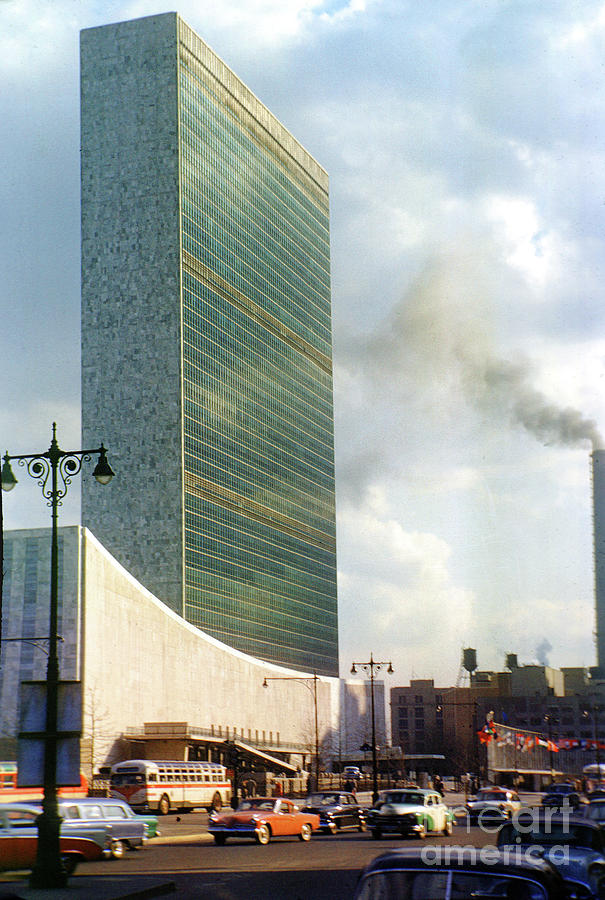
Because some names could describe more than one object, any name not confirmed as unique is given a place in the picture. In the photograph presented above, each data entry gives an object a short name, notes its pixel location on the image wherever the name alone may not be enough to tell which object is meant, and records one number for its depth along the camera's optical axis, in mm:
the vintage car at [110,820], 34844
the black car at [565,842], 18859
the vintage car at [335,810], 51188
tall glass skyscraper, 163000
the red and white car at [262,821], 42688
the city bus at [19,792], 46375
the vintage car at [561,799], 52134
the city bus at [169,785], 67000
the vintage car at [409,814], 44250
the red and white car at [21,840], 31812
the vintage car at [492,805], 52281
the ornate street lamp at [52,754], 26172
